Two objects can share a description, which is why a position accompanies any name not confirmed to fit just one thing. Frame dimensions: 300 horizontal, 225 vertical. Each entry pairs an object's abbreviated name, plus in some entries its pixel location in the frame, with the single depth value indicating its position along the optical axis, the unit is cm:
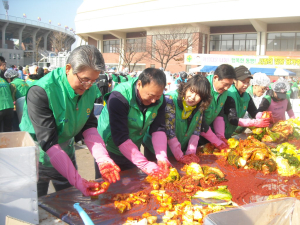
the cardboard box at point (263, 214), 106
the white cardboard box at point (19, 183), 128
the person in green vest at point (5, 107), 505
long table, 155
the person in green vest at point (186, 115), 242
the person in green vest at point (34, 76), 692
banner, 1281
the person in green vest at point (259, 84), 381
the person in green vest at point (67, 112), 169
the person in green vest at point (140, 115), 207
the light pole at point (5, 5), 5038
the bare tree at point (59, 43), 3466
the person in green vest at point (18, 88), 542
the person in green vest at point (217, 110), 285
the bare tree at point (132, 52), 3017
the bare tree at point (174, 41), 2592
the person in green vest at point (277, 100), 402
